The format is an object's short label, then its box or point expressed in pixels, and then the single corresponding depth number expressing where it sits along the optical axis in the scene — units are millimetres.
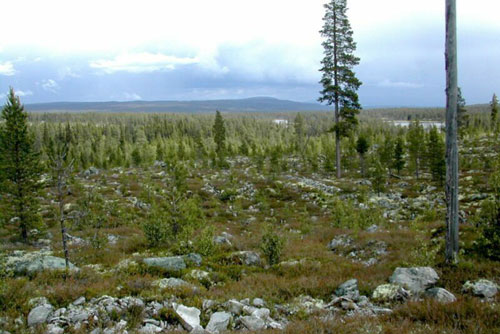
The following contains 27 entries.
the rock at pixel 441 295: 7351
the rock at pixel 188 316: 6863
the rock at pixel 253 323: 6708
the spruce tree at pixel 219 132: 72250
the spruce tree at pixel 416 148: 37472
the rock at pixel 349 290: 8663
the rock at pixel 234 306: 7699
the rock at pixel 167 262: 11055
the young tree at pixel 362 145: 37969
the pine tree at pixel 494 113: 71625
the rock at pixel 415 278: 8672
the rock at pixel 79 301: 7854
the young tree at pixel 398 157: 36209
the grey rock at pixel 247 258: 12547
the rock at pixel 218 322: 6714
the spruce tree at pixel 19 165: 18062
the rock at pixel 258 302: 8273
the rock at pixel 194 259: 11844
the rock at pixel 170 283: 9055
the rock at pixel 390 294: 8281
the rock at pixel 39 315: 6828
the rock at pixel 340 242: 15487
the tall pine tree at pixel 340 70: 32656
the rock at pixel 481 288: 7749
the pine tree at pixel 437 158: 27172
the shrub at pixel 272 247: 12625
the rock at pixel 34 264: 10492
